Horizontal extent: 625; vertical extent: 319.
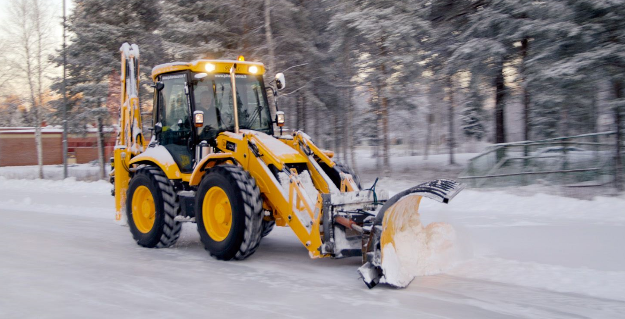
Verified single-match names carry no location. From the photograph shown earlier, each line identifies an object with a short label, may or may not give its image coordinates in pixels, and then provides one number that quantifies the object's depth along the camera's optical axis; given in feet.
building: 158.51
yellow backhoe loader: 21.11
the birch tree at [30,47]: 101.04
